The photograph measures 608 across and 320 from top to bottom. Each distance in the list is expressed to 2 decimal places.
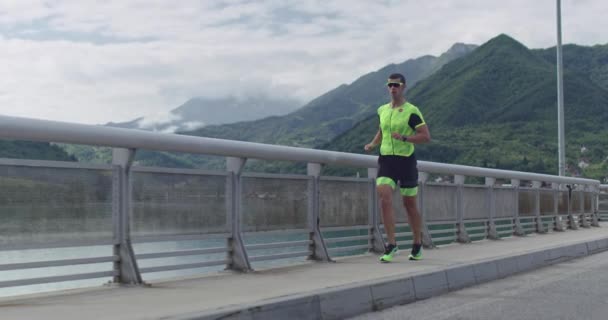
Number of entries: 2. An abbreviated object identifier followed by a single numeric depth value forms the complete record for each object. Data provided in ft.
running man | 29.99
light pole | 79.82
